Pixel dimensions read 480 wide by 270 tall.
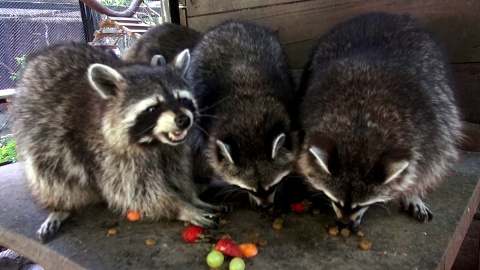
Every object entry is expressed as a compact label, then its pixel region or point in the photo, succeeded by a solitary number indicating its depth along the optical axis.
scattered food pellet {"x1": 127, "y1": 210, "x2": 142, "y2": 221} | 0.57
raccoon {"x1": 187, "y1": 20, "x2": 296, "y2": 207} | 0.55
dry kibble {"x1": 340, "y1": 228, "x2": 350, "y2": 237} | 0.51
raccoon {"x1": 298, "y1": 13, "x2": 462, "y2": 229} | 0.45
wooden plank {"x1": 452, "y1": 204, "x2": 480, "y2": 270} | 0.74
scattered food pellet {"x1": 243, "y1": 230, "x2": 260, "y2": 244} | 0.51
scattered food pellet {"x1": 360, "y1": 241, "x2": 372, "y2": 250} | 0.48
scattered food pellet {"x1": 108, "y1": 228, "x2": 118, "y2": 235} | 0.54
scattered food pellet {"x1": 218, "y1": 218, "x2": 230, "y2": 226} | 0.56
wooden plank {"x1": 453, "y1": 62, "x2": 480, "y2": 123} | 0.68
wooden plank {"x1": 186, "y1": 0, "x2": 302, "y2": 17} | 0.89
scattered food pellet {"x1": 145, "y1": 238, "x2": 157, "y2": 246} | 0.51
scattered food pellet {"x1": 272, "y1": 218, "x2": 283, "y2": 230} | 0.54
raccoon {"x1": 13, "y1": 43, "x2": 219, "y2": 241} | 0.50
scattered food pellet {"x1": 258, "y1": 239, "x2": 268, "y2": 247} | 0.50
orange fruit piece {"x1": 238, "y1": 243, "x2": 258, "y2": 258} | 0.47
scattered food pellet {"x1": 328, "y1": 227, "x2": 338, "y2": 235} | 0.51
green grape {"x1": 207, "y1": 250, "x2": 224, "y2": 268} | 0.46
